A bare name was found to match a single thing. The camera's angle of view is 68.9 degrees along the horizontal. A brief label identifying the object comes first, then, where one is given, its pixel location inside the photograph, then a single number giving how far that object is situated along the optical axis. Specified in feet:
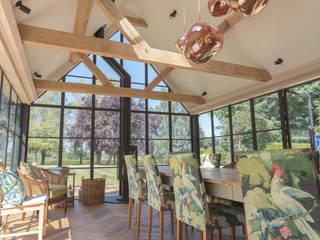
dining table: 5.55
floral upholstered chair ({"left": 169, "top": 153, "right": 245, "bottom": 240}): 6.06
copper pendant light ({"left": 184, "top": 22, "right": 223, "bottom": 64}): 6.15
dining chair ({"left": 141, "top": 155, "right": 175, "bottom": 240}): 8.28
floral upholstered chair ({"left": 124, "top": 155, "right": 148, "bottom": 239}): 10.10
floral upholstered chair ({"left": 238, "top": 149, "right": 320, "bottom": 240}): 3.56
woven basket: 16.02
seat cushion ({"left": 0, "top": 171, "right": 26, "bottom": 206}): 8.20
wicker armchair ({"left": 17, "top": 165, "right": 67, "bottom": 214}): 11.28
